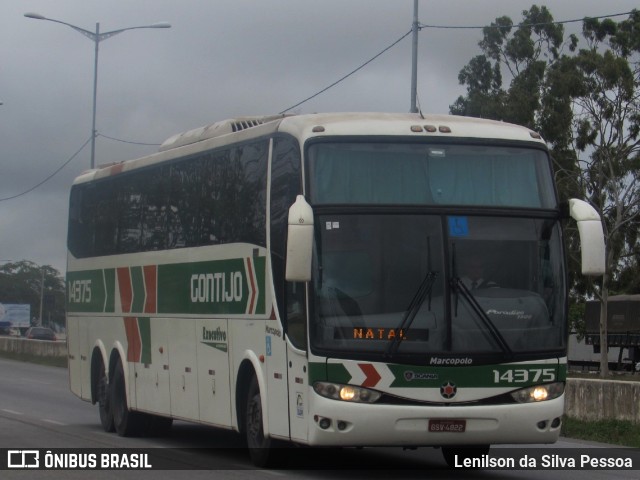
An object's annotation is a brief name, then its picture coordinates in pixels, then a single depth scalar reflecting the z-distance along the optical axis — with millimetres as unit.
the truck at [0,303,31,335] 114812
